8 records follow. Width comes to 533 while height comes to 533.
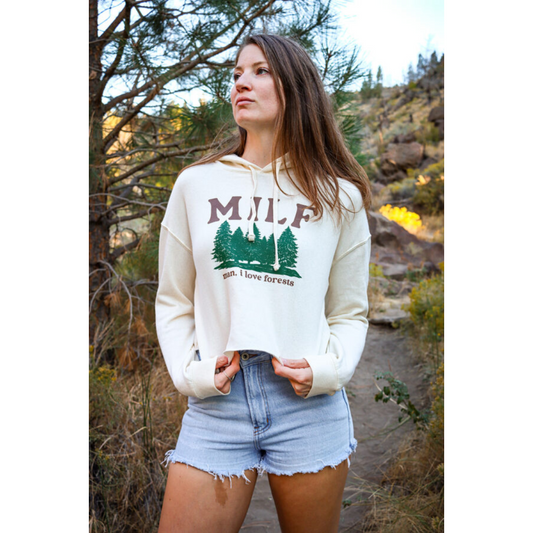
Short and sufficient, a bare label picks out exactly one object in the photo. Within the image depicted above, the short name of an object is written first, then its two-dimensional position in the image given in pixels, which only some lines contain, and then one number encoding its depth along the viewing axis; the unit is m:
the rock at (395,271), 6.97
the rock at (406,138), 12.98
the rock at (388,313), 5.07
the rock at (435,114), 12.96
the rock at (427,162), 11.73
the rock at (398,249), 7.30
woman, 1.08
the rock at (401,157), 12.01
